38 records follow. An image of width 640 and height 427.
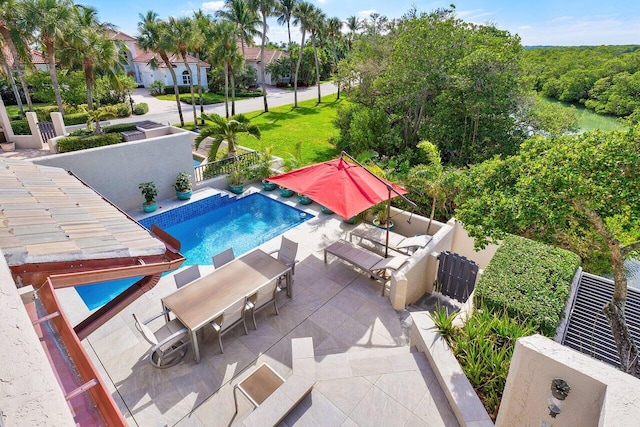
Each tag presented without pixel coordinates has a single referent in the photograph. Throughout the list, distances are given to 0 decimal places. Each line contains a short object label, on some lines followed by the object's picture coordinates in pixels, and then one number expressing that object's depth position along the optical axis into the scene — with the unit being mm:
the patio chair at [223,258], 8656
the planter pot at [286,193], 15349
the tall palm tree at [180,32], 23953
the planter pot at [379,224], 12459
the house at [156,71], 48519
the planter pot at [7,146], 18000
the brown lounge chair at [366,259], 9016
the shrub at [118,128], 21047
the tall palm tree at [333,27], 47262
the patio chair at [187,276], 7728
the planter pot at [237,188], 15875
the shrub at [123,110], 32000
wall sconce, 3916
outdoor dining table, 6789
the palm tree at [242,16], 30672
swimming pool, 12438
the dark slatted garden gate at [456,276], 8539
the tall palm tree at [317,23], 35666
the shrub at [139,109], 33969
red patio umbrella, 8547
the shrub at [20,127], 20125
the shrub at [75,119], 27422
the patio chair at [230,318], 6887
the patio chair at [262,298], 7570
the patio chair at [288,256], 8622
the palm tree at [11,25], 18609
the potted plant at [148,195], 13336
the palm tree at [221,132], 16777
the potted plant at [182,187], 14406
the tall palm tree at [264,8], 30484
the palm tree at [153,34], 23766
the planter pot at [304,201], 14642
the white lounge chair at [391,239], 9938
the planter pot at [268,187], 15953
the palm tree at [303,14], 33938
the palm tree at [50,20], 18953
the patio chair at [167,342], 6254
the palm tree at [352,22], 52000
